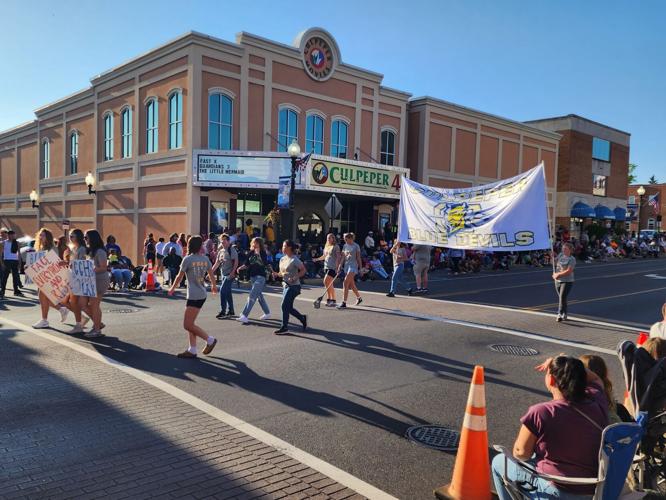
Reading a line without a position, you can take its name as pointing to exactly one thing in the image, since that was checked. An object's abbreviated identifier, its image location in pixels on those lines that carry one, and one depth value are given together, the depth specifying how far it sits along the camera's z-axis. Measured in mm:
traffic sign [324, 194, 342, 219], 21312
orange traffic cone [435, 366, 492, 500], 3975
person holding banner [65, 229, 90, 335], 9375
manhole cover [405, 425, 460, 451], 5035
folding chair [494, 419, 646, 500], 2969
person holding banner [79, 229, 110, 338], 9164
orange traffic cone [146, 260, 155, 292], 15797
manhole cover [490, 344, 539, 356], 8812
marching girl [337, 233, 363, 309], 13742
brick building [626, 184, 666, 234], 75312
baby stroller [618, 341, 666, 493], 3771
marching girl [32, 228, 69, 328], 9922
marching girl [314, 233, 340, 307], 13539
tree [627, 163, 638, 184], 100862
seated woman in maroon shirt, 3191
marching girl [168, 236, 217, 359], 7941
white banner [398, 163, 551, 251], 7562
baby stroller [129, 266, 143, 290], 16484
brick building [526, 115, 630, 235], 45938
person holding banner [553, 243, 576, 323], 11734
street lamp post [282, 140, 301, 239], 18195
